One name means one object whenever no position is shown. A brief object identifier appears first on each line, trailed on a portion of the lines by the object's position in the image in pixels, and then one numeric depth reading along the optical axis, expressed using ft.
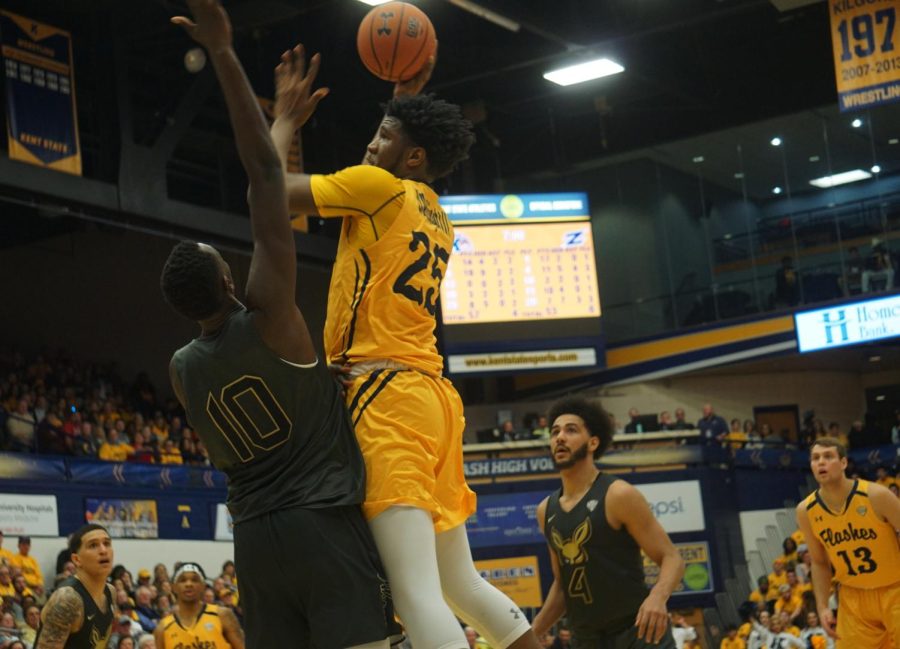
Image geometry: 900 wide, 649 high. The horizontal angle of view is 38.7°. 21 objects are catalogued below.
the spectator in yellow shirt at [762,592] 60.54
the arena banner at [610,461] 68.80
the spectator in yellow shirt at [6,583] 42.62
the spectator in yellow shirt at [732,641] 56.67
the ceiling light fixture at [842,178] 78.74
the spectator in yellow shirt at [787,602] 54.54
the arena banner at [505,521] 67.00
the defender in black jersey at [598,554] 19.54
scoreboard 73.77
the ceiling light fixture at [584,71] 71.36
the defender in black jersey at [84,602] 20.48
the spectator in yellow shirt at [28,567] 46.68
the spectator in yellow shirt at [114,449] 59.98
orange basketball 16.60
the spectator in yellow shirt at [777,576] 60.59
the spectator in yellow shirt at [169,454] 63.21
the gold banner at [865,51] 51.88
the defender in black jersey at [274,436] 12.51
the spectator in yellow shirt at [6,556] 44.78
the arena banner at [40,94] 52.16
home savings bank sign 71.97
